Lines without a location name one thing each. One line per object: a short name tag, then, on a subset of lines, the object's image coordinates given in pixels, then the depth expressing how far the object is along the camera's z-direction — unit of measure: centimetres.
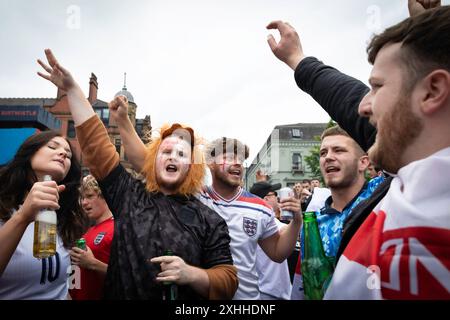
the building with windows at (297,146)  2794
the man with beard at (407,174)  68
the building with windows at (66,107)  2608
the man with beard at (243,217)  235
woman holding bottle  146
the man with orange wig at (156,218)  146
